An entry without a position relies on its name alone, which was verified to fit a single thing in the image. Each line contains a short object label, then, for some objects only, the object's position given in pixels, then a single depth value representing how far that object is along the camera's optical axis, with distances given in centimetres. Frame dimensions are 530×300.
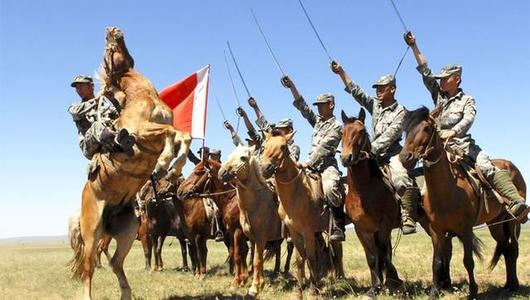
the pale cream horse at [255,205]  1109
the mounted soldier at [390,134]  902
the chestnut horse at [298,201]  965
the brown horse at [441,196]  818
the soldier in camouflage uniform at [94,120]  827
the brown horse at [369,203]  895
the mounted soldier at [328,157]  1030
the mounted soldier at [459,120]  909
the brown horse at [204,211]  1279
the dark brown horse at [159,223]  1809
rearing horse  811
